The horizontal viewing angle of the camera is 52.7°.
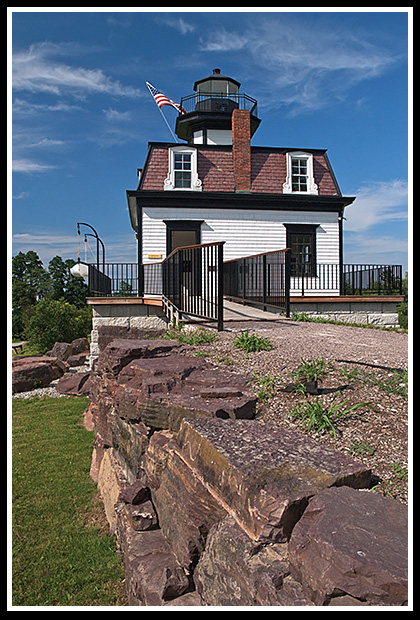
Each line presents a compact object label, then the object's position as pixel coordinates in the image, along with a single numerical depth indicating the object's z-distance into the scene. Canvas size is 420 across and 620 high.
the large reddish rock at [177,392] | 3.41
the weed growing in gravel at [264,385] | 3.86
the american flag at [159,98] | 21.19
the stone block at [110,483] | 4.62
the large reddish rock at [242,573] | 1.81
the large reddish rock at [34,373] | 13.00
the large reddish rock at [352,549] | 1.59
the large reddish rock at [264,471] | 2.03
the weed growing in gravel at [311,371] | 4.07
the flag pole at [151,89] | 20.73
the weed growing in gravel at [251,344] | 5.52
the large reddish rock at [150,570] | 2.57
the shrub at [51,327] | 18.81
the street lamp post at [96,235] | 17.30
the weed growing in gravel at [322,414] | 3.23
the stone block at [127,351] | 5.31
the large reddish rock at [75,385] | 12.45
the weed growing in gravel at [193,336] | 6.13
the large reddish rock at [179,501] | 2.50
